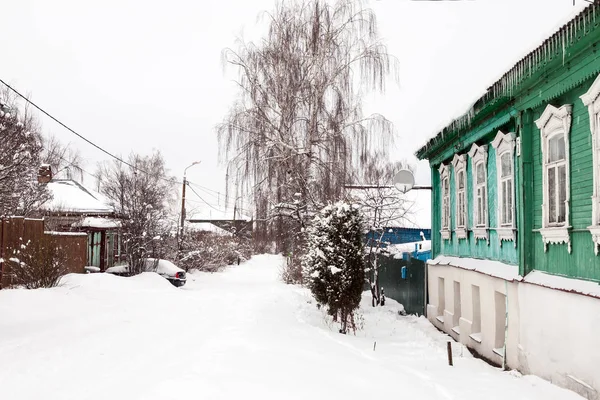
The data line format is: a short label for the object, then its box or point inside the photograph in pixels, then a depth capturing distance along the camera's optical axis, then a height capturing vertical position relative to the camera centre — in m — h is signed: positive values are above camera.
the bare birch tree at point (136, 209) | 22.66 +0.55
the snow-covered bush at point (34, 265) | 13.98 -1.14
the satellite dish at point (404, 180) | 13.98 +1.13
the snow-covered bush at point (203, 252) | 28.38 -1.68
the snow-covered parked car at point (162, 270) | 21.94 -2.04
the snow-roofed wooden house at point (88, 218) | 23.36 +0.17
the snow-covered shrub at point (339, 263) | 10.70 -0.83
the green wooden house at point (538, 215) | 6.64 +0.13
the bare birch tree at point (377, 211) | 18.30 +0.43
